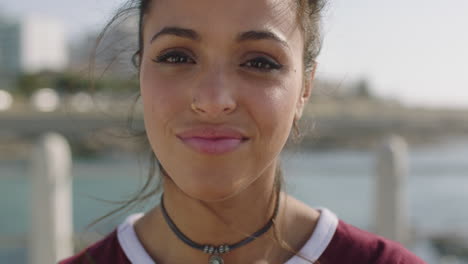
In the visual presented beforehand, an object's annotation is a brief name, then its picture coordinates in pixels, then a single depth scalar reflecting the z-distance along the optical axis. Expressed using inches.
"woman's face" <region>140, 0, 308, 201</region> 37.8
